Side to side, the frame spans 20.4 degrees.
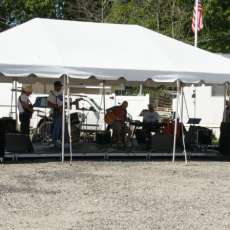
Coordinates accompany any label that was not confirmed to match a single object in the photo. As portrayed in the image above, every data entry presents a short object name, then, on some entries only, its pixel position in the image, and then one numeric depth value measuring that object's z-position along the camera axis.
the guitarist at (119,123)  15.99
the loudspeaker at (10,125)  15.31
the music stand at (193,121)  16.63
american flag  24.18
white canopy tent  13.37
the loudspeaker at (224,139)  16.03
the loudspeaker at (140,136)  16.78
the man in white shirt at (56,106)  14.90
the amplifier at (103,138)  16.58
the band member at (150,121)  16.23
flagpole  23.81
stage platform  14.59
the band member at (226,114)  16.98
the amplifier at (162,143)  15.54
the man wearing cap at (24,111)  15.18
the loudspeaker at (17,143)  13.95
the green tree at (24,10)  41.53
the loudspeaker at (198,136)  16.34
